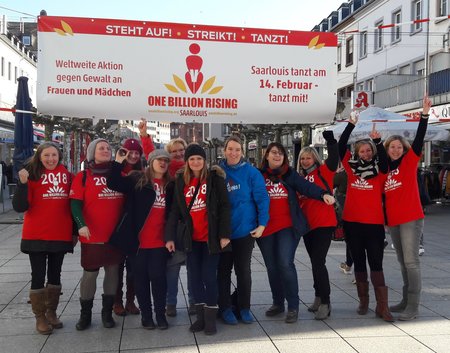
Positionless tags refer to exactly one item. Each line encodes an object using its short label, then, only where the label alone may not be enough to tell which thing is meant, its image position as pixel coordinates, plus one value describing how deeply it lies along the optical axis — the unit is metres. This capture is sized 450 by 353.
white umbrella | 11.88
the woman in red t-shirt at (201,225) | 4.62
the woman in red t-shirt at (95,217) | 4.68
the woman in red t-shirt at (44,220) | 4.62
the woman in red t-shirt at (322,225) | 5.07
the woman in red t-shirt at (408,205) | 5.01
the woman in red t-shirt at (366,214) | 5.06
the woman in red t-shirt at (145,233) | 4.67
